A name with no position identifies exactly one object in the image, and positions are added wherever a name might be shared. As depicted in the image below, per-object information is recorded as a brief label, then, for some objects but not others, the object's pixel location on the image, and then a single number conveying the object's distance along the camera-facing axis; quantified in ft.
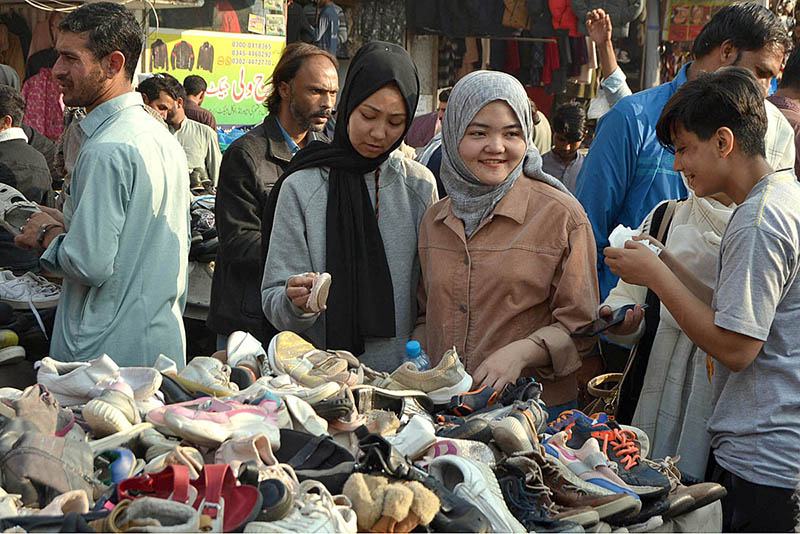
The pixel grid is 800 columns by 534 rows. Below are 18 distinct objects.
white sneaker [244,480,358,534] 9.99
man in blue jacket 15.16
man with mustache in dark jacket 15.66
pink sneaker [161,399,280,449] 10.74
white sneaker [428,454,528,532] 10.50
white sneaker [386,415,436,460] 11.00
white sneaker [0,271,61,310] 17.09
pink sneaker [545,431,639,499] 11.07
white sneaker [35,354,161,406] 11.39
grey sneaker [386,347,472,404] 11.90
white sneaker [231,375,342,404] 11.31
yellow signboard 30.43
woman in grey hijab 12.75
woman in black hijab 13.22
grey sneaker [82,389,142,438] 10.84
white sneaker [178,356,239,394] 11.57
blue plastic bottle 12.54
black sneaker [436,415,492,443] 11.19
